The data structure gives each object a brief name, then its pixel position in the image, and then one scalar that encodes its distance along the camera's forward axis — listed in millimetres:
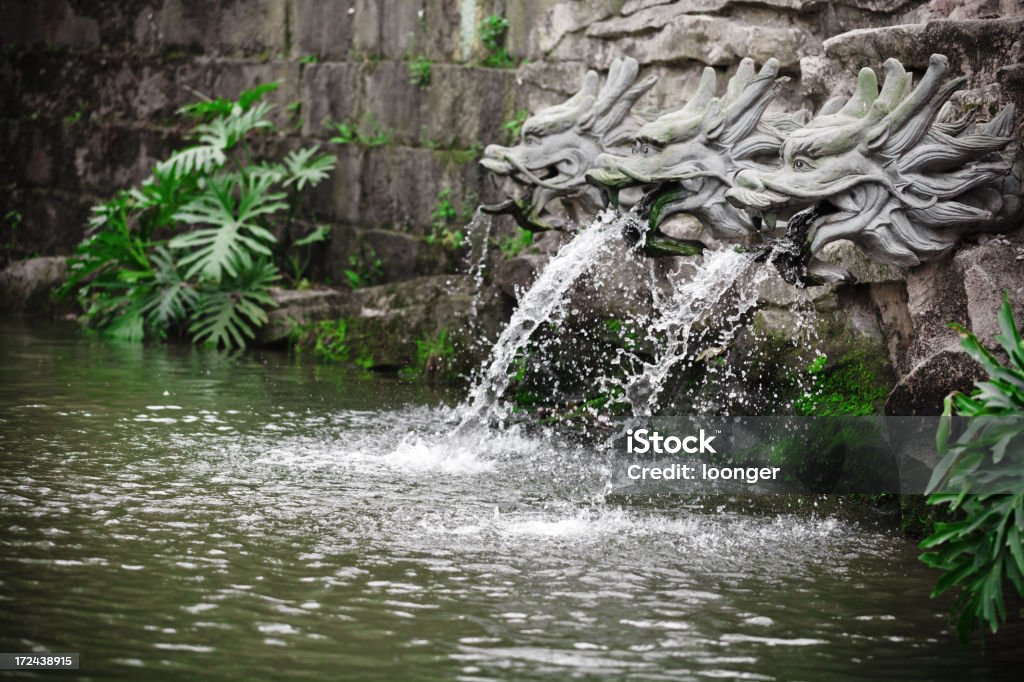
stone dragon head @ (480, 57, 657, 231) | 16984
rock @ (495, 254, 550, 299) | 20453
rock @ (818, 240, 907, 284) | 14000
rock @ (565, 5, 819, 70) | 17453
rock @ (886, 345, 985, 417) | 12133
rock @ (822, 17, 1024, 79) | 12789
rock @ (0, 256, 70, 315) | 30391
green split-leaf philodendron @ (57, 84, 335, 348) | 25859
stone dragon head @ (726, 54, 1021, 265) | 12484
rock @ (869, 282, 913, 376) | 14125
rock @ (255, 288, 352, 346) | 25109
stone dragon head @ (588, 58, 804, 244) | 14687
